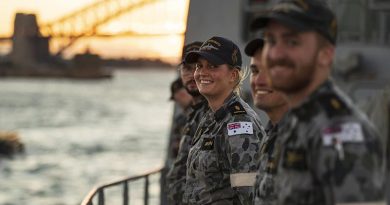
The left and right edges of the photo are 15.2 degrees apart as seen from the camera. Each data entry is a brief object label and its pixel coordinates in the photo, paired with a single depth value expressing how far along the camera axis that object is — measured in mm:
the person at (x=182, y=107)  9978
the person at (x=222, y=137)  6100
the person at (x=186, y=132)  8087
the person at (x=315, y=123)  3797
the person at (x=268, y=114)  4339
